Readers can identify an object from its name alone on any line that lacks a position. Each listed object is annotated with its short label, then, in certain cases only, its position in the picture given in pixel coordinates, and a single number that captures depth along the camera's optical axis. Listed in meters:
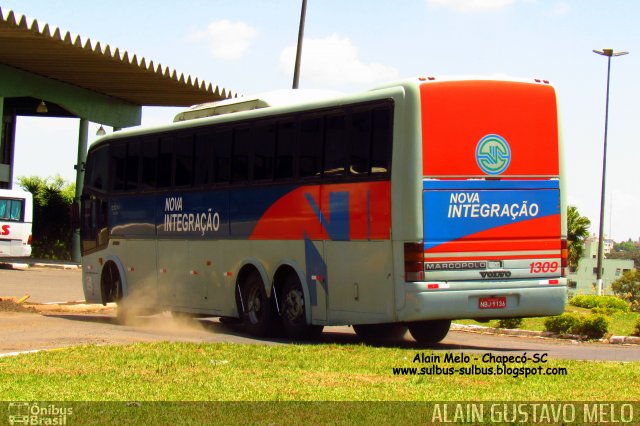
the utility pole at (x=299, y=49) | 32.09
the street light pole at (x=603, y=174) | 51.12
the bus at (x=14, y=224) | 42.75
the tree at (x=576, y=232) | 59.00
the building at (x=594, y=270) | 132.62
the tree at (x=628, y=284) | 75.12
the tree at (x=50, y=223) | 51.41
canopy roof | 32.84
